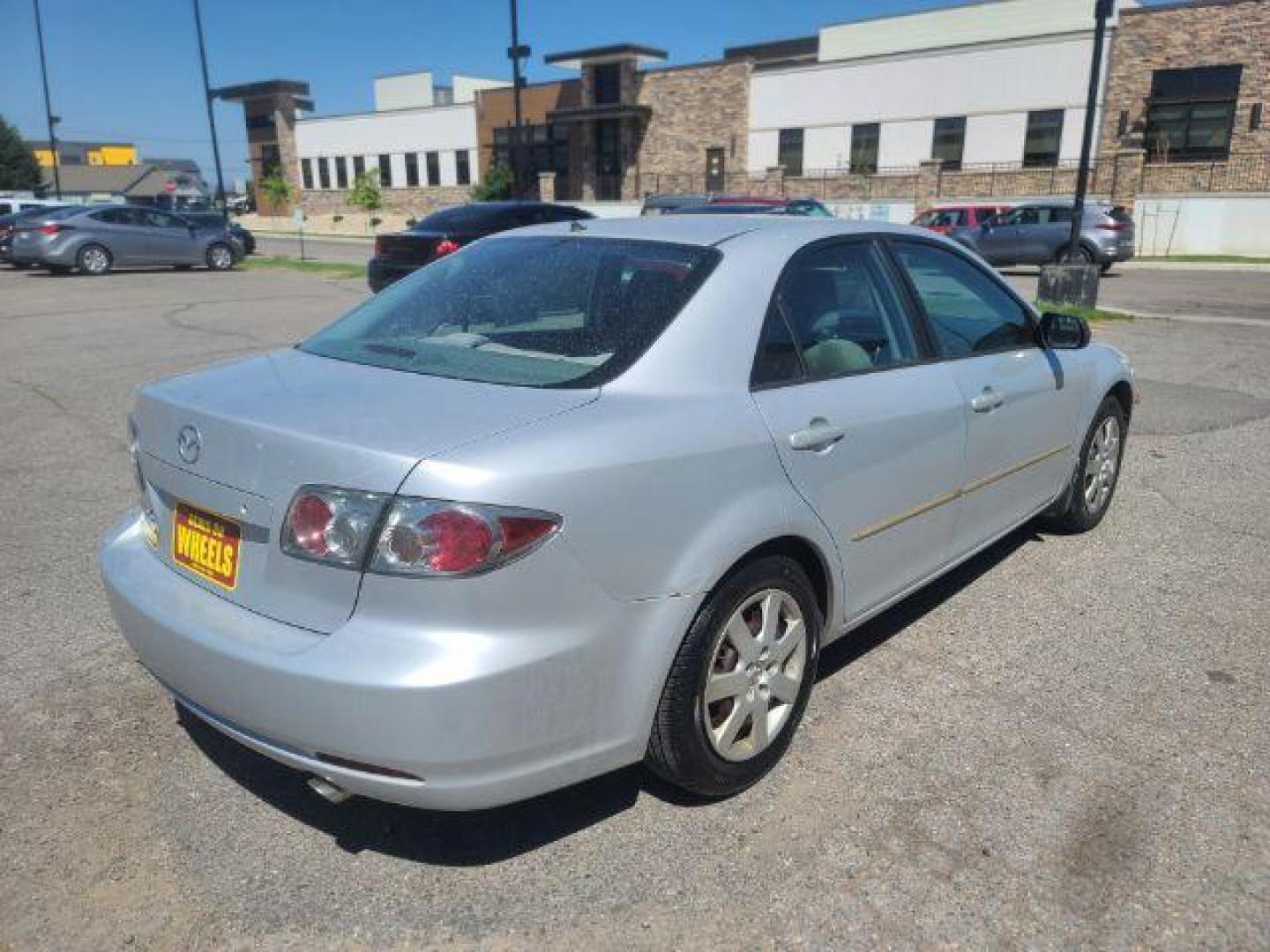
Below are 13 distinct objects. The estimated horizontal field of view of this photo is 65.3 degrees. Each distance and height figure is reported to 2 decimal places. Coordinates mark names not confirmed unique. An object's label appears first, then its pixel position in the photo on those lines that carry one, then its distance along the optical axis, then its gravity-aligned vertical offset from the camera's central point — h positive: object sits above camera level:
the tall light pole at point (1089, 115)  12.48 +0.72
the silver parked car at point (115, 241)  20.05 -1.11
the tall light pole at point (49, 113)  44.88 +3.27
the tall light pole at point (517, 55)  28.58 +3.61
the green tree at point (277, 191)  60.47 -0.39
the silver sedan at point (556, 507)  2.18 -0.78
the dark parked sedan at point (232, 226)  22.16 -0.93
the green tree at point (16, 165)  82.06 +1.72
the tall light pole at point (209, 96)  34.88 +3.02
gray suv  22.44 -1.25
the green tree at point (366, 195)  53.34 -0.54
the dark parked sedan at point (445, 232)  13.05 -0.63
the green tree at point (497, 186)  49.50 -0.12
